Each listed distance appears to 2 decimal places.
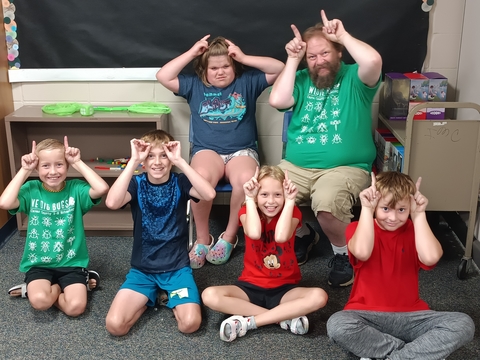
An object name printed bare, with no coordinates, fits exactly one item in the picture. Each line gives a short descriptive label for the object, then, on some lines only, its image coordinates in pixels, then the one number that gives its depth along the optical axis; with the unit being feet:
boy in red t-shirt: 6.86
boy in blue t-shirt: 8.12
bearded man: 9.24
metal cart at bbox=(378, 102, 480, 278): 8.96
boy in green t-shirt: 8.38
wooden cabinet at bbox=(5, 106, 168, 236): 10.78
